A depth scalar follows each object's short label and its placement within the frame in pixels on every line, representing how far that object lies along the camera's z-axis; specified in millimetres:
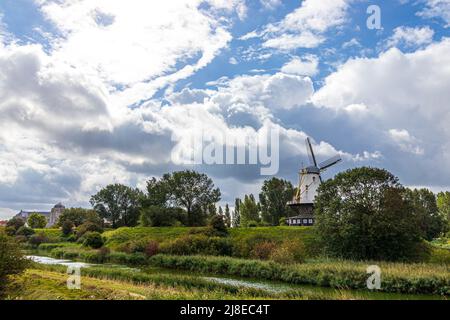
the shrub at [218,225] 44688
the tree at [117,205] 76375
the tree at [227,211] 82388
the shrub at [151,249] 38406
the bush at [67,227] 66250
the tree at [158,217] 56625
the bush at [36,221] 82812
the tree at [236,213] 76000
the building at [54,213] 117625
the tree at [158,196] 61438
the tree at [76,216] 73688
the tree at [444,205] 65225
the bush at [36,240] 59047
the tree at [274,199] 63500
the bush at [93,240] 48094
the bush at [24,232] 65350
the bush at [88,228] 59562
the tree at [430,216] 62375
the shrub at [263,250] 33984
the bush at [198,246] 37688
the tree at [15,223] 71569
